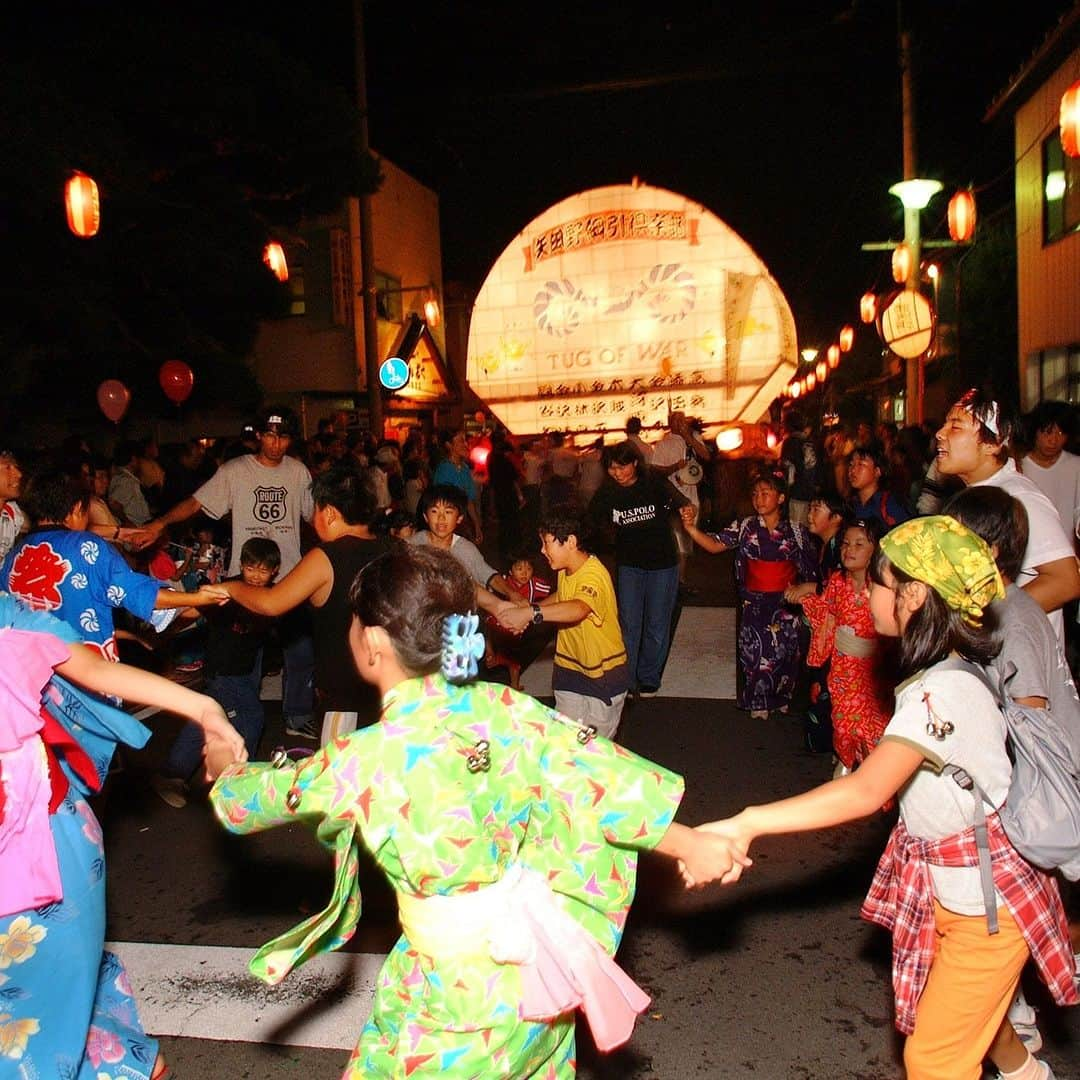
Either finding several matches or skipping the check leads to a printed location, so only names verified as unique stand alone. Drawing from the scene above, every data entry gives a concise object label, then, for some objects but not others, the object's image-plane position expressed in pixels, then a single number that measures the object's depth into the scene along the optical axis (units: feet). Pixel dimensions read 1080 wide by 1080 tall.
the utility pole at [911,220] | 46.88
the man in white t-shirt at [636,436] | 37.60
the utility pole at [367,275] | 55.11
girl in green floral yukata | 6.82
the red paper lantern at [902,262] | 46.88
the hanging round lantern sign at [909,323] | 42.42
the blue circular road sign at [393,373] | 63.00
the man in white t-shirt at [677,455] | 37.65
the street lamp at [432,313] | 77.41
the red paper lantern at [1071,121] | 30.01
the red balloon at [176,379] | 48.19
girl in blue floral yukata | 8.30
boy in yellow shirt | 16.79
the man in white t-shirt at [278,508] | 22.61
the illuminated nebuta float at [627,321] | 47.73
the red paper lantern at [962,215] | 45.85
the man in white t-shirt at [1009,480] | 12.31
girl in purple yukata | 22.41
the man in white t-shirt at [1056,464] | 20.62
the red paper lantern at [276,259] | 52.34
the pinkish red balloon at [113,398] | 44.47
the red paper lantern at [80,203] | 38.73
